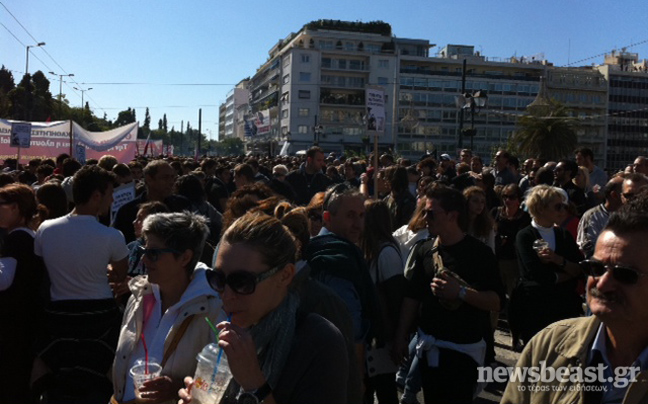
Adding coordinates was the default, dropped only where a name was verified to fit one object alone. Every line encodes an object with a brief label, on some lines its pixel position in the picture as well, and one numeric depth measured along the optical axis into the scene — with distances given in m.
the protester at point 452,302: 4.15
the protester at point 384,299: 4.57
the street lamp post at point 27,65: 45.89
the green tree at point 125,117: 150.60
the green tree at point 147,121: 183.98
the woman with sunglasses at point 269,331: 2.16
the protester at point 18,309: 4.33
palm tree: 61.72
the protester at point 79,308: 4.12
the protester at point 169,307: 3.15
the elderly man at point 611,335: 2.19
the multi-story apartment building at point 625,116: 105.50
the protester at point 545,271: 5.42
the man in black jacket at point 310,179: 10.85
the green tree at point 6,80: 76.12
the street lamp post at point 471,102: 21.58
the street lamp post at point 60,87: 45.88
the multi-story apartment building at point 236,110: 140.12
